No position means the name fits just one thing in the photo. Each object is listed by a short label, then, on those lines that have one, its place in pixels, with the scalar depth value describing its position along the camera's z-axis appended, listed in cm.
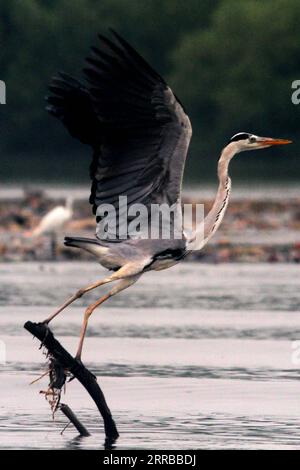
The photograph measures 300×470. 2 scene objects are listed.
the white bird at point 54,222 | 2108
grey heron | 1009
